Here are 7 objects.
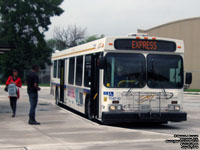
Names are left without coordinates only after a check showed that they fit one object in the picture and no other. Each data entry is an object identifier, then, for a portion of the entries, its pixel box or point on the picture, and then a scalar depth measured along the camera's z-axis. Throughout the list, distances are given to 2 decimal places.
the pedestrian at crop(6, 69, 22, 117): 15.64
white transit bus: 13.02
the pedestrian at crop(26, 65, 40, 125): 13.15
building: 55.47
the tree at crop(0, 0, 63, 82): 64.69
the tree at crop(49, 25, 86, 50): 84.12
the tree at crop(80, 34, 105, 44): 108.71
